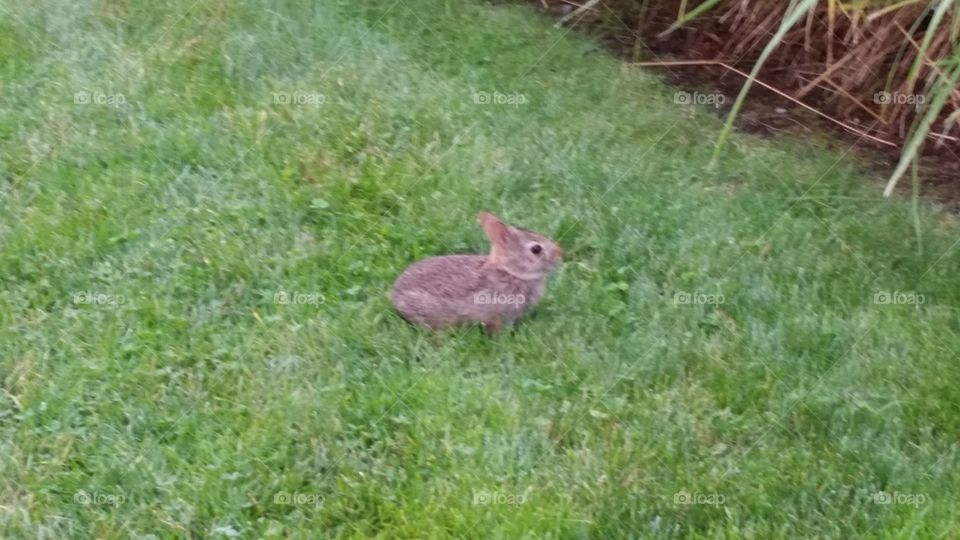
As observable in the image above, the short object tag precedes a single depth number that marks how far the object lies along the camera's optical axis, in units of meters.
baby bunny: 3.77
